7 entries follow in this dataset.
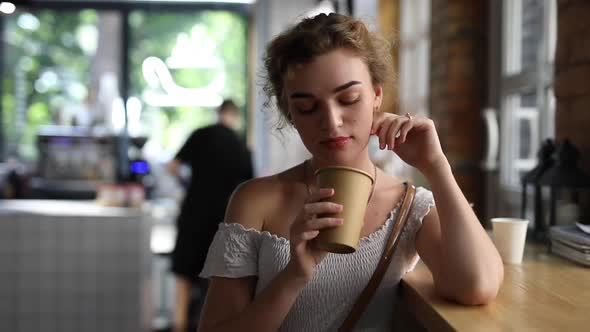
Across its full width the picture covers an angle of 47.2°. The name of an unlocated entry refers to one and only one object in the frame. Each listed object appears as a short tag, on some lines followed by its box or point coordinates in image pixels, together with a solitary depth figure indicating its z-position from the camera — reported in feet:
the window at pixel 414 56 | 12.29
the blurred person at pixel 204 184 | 13.85
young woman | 3.72
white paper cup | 4.72
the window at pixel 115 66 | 23.22
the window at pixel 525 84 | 7.61
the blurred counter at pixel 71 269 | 11.30
